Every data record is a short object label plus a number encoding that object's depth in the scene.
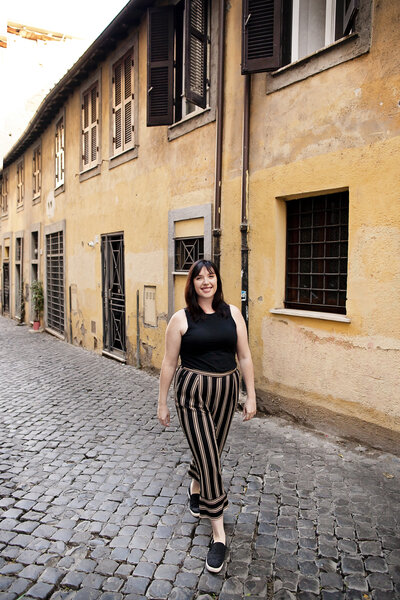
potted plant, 15.05
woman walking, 2.91
